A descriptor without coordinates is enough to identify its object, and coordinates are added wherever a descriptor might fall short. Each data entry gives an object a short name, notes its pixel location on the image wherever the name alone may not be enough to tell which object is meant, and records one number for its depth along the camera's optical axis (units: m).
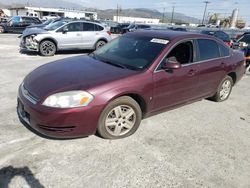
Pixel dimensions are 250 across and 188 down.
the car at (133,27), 30.18
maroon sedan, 3.03
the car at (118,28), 31.75
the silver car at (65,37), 10.15
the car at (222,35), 13.70
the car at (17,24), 20.39
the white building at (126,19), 89.82
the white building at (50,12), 60.93
